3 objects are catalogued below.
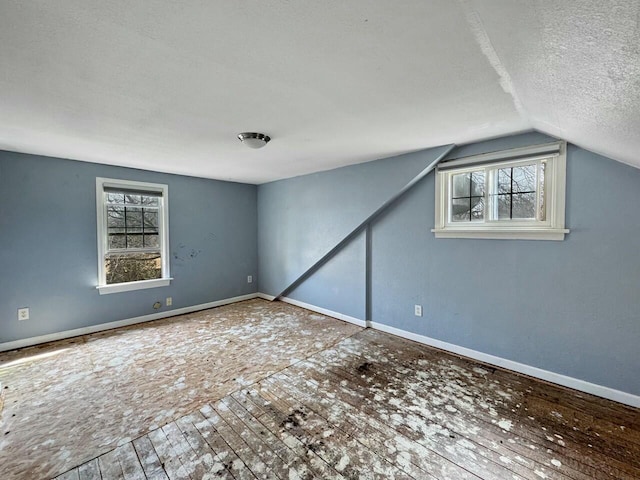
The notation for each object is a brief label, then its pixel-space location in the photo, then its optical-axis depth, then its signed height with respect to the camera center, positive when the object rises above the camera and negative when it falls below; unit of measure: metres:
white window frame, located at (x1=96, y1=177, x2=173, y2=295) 3.39 +0.08
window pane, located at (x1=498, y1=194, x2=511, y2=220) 2.57 +0.26
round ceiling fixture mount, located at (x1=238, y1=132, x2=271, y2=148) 2.34 +0.82
